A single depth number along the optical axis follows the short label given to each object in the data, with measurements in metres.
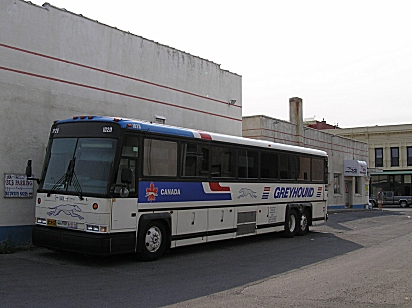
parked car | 51.19
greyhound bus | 10.62
